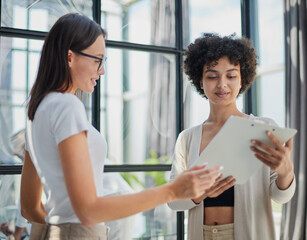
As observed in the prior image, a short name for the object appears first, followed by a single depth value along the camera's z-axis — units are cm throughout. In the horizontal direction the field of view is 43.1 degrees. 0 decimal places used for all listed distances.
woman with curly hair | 168
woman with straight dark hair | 105
